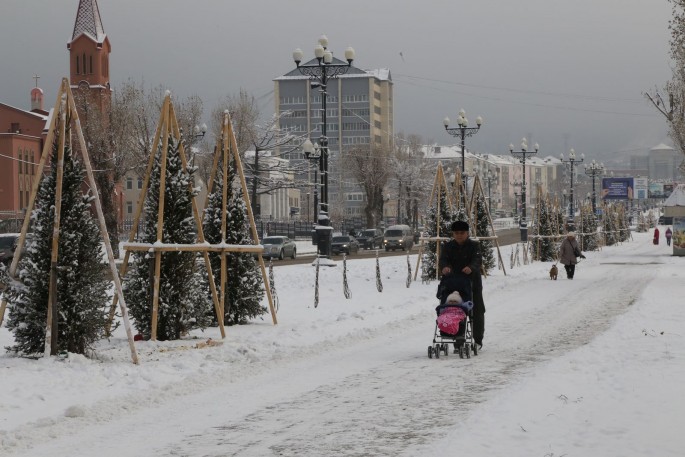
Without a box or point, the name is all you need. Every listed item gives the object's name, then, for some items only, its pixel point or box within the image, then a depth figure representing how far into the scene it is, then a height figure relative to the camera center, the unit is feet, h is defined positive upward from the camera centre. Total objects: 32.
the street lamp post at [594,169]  280.51 +16.26
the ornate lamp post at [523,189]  193.16 +8.15
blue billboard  376.68 +14.28
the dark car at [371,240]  247.97 -3.01
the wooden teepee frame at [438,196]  100.22 +3.21
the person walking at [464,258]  44.04 -1.37
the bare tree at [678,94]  120.26 +18.84
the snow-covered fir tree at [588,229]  219.20 -0.69
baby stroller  42.57 -3.90
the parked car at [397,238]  230.27 -2.44
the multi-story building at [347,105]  581.53 +73.10
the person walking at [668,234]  247.54 -2.21
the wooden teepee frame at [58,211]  38.19 +0.77
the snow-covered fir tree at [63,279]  39.04 -1.89
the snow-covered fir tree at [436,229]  100.89 -0.18
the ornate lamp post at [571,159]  237.04 +16.42
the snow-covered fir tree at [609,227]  273.75 -0.35
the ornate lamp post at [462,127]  145.79 +15.31
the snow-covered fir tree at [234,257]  55.57 -1.57
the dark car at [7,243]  110.83 -1.36
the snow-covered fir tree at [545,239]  162.30 -2.08
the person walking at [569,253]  106.52 -2.89
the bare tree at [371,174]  310.65 +16.97
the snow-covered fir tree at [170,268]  47.16 -1.81
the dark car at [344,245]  204.03 -3.44
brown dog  103.14 -4.85
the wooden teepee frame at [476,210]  109.19 +1.90
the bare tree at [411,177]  335.88 +17.13
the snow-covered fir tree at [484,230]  111.14 -0.35
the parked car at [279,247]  176.55 -3.38
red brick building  260.83 +33.38
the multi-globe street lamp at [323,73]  105.29 +16.94
